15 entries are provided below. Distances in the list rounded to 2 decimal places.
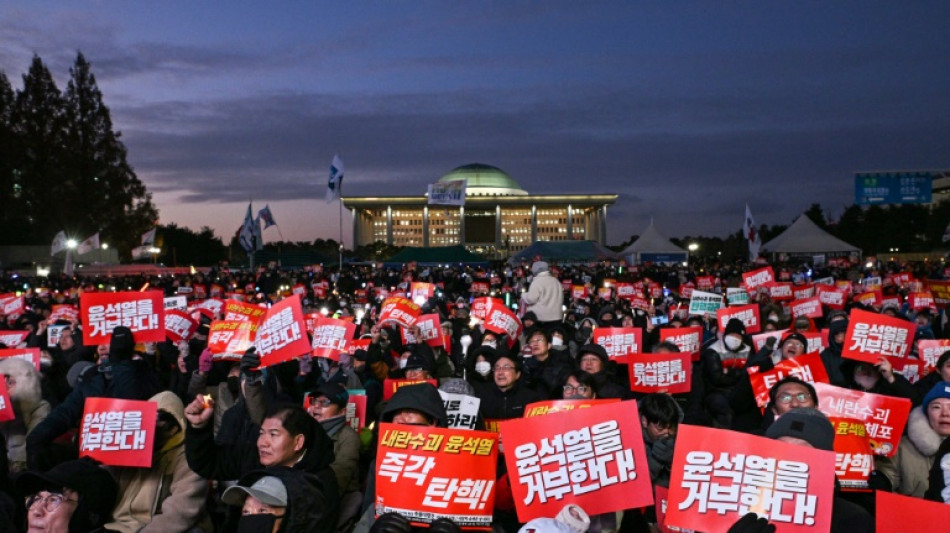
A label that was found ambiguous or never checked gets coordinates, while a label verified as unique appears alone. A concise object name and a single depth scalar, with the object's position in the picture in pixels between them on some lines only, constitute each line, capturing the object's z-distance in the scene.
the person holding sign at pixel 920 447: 4.25
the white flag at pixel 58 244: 28.90
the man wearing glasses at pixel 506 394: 5.67
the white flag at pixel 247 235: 26.28
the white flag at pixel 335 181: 24.00
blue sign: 26.36
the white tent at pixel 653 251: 37.44
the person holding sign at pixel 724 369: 6.13
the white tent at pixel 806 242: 30.55
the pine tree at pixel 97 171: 42.69
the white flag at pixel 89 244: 28.94
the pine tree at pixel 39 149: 41.19
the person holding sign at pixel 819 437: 3.03
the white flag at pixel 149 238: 34.51
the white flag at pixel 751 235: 23.25
